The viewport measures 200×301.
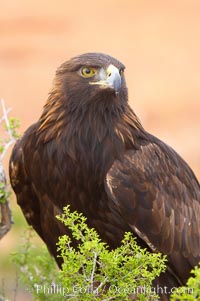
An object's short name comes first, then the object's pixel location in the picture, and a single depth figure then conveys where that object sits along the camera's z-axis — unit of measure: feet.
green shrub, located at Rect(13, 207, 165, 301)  39.42
